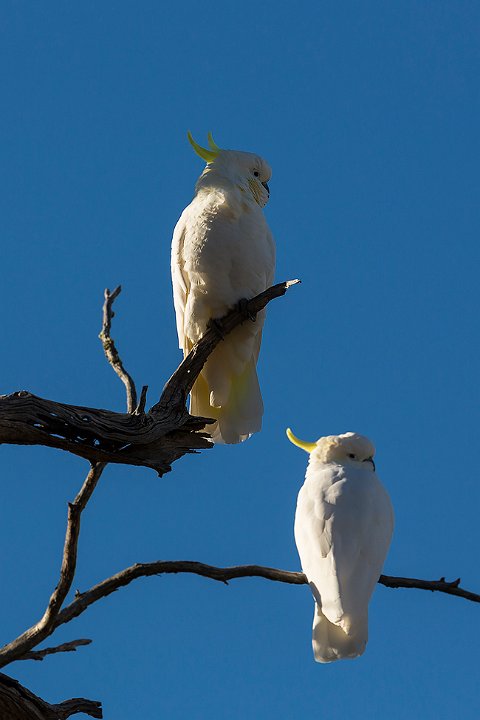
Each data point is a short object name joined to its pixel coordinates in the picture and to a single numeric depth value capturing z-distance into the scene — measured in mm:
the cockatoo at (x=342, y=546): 7398
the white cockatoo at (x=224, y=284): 8711
